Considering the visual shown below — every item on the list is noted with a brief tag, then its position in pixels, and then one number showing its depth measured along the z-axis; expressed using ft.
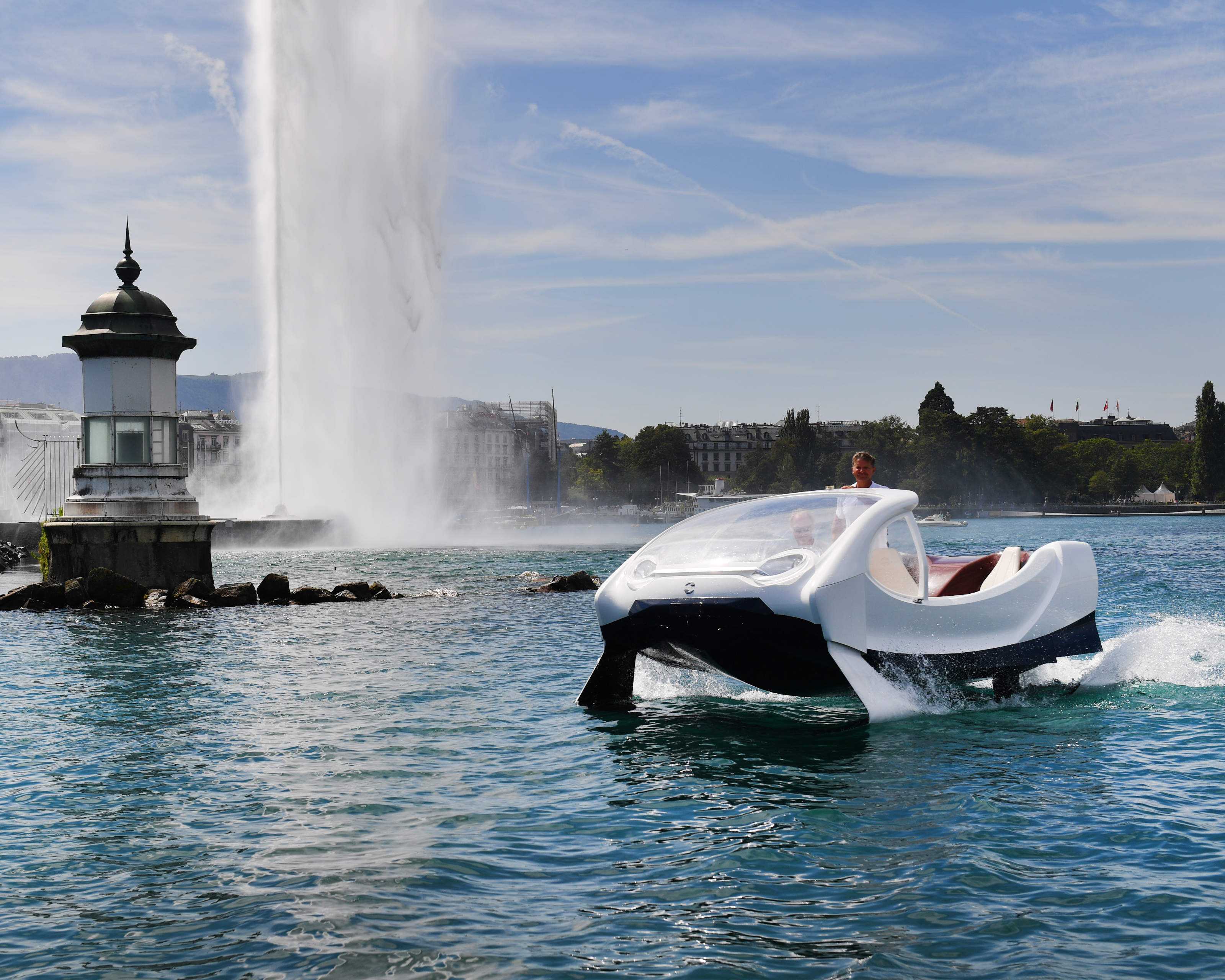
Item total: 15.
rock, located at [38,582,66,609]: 94.07
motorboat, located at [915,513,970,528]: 450.71
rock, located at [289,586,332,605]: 98.89
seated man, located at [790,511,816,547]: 37.11
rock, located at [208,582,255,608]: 97.30
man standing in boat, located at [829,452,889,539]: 36.76
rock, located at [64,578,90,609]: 94.53
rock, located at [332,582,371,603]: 100.48
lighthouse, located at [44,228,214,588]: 96.37
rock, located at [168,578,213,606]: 95.20
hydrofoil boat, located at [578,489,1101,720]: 34.76
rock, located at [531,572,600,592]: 110.01
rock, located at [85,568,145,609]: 93.76
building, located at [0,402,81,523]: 197.26
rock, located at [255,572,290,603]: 100.01
